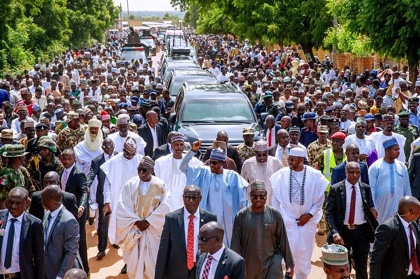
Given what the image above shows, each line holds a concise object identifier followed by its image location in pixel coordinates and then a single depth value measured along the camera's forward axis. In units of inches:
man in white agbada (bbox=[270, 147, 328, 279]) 329.4
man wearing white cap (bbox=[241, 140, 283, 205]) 362.3
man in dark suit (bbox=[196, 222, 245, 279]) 219.5
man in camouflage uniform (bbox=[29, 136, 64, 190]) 356.2
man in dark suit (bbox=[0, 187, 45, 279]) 251.1
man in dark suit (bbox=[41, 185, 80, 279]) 259.6
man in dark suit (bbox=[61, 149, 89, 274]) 339.3
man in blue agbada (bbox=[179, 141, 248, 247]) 326.6
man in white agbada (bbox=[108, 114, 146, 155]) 436.8
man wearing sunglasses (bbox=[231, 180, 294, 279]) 282.4
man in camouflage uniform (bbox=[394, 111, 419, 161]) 450.3
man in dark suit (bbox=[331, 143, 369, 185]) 347.9
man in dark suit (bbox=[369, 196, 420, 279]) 258.2
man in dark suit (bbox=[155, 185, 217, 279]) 270.7
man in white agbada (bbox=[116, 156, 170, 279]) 313.1
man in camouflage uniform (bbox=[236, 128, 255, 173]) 416.5
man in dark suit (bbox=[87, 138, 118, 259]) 376.1
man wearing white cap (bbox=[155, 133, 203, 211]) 352.8
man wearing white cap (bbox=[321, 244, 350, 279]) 195.5
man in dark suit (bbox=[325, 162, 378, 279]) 318.3
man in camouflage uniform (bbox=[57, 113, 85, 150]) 448.5
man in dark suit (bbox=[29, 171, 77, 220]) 306.5
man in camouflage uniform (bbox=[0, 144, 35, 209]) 318.3
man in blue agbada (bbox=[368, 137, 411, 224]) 342.0
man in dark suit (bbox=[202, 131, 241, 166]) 408.5
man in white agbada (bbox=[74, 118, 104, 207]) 414.0
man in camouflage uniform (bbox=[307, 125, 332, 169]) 414.9
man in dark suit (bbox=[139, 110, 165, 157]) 493.7
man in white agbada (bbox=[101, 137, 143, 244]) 366.0
